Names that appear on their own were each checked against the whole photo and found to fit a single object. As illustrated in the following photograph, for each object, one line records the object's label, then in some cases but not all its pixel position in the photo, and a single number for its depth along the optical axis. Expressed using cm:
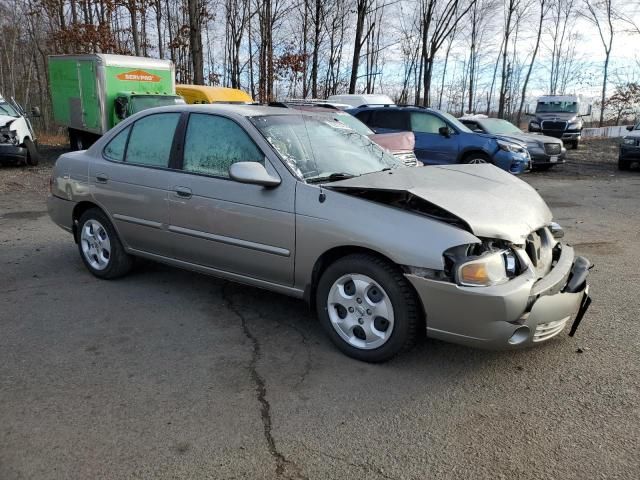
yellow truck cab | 1543
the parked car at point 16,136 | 1205
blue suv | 1208
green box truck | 1392
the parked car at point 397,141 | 888
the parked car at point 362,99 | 1733
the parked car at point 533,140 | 1441
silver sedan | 309
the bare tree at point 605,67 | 3891
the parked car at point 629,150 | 1464
